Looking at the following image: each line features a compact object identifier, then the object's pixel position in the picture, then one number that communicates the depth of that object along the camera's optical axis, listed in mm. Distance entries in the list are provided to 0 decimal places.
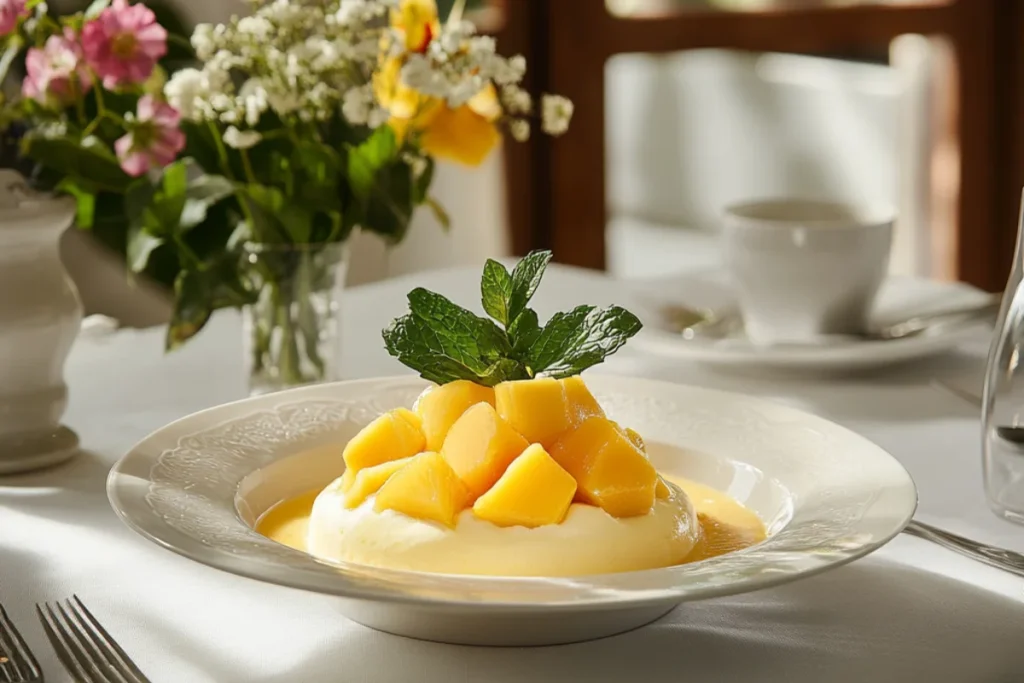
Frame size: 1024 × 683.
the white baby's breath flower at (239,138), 1160
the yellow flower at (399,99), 1203
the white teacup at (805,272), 1266
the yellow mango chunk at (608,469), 968
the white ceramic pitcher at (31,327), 1114
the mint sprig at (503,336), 1007
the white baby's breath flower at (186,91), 1155
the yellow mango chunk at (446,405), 991
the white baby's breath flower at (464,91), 1177
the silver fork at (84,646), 931
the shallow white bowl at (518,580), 915
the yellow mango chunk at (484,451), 967
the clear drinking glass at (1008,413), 1070
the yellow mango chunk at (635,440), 1011
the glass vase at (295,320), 1207
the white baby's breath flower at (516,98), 1222
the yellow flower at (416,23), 1193
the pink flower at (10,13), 1093
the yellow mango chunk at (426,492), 957
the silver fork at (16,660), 932
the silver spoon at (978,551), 1015
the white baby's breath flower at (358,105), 1159
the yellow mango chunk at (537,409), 978
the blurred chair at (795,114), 3453
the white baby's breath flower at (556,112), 1241
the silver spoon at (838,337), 1284
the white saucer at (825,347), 1238
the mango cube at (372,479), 978
